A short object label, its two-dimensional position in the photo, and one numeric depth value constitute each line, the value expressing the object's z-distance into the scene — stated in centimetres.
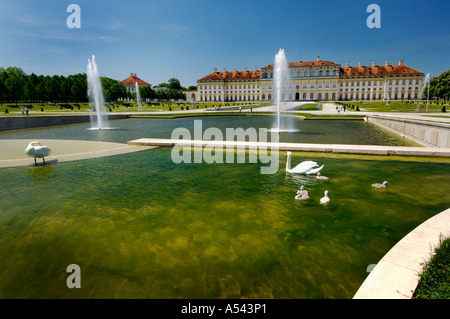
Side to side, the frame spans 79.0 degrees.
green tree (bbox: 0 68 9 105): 5844
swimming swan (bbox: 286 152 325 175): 798
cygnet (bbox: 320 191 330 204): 599
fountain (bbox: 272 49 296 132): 2189
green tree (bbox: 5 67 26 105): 5847
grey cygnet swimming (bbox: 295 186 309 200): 625
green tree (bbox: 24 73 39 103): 6016
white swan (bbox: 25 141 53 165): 889
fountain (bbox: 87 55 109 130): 2216
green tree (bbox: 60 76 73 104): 6488
